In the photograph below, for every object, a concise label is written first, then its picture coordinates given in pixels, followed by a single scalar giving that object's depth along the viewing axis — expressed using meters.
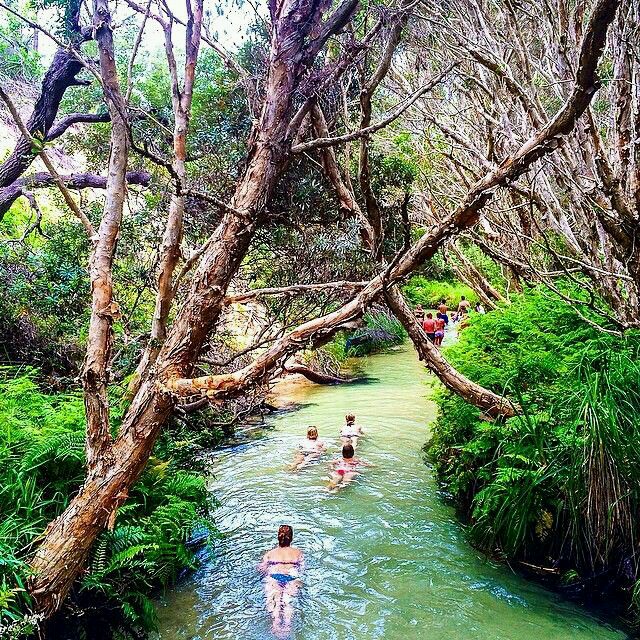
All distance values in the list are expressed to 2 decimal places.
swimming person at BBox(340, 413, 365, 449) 10.46
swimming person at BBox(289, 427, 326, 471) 9.67
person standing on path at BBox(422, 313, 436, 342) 17.03
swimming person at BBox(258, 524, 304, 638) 4.93
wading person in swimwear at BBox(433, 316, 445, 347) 18.20
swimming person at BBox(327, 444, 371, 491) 8.52
